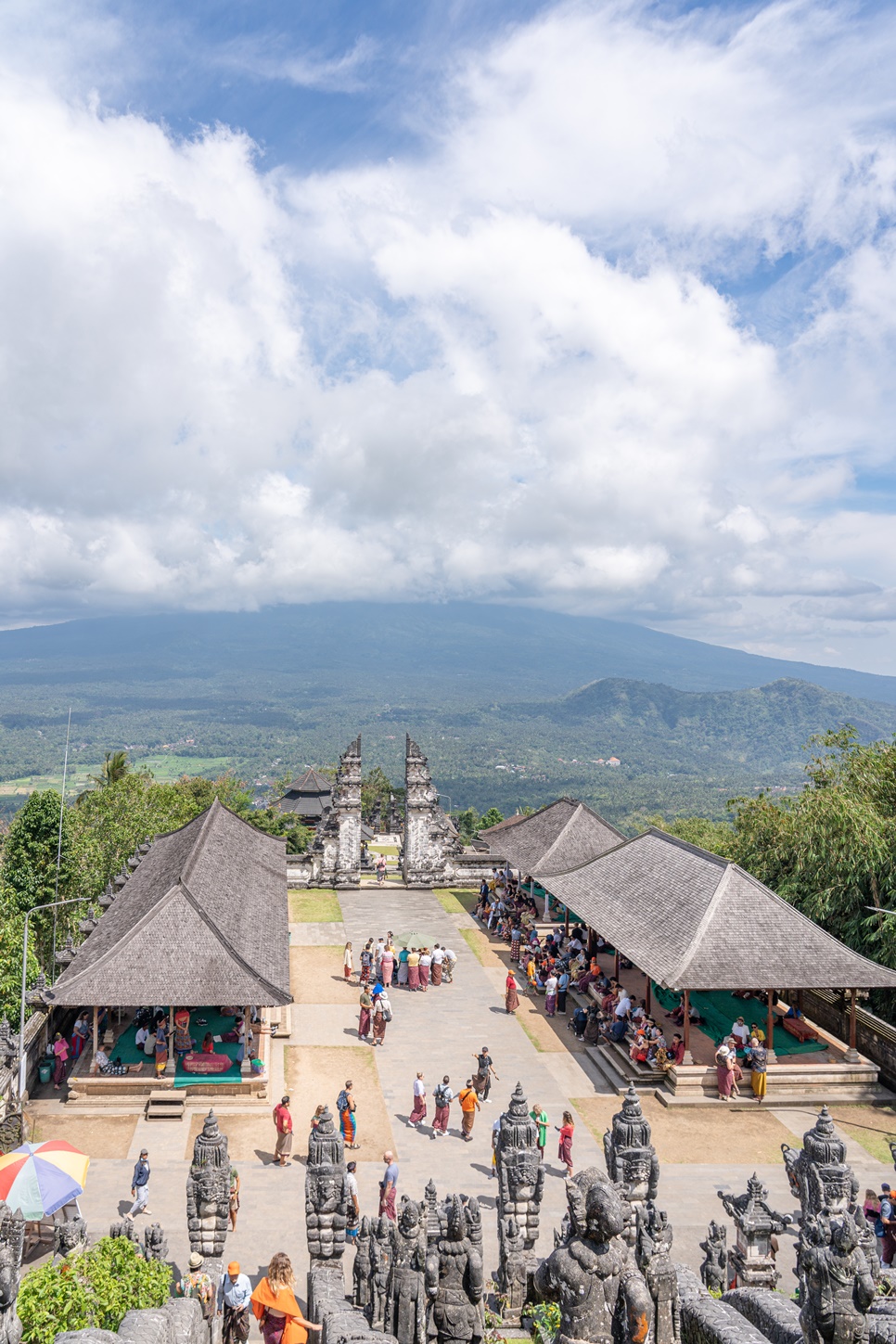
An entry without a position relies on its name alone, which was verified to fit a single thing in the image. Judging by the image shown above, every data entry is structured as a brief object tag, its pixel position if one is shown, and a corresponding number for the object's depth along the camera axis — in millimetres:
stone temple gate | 39000
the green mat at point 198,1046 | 19047
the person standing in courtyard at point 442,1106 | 17109
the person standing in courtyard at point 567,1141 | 16109
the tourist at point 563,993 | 24500
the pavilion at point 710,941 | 19703
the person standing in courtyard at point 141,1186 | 13967
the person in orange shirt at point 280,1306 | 8945
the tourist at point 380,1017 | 21688
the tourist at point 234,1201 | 14080
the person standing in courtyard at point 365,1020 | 21969
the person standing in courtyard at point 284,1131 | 16078
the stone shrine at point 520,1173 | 12789
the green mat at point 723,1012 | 21594
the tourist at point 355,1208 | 13095
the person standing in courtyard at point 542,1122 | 16438
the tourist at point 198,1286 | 10445
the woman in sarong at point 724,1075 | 19234
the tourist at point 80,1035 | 20641
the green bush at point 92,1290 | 8398
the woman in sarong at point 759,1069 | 19297
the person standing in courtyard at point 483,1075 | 18562
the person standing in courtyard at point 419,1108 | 17812
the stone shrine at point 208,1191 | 11352
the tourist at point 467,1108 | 17016
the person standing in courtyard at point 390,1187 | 13695
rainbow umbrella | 12172
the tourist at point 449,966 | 26812
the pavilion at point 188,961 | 18531
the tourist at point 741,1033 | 20859
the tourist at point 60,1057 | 19578
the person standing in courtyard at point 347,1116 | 16312
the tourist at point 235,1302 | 10594
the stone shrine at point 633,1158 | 11367
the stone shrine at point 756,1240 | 11938
